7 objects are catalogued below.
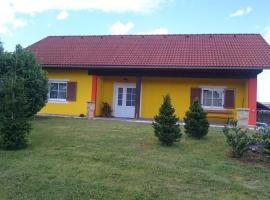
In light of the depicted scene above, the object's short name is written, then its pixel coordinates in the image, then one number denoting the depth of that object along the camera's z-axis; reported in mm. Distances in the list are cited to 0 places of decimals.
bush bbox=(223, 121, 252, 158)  9359
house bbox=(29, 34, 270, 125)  18688
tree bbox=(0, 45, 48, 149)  9930
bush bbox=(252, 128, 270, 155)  9250
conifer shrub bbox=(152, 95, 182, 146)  10523
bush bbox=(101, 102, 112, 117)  21031
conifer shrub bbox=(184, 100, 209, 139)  11852
